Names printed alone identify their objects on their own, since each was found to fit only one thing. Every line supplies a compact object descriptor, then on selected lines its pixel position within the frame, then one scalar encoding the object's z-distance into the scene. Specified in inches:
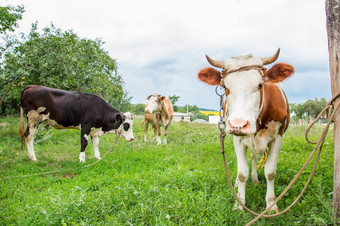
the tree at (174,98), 1941.8
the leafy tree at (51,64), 438.0
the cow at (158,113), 479.2
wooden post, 130.5
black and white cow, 338.3
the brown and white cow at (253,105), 128.0
